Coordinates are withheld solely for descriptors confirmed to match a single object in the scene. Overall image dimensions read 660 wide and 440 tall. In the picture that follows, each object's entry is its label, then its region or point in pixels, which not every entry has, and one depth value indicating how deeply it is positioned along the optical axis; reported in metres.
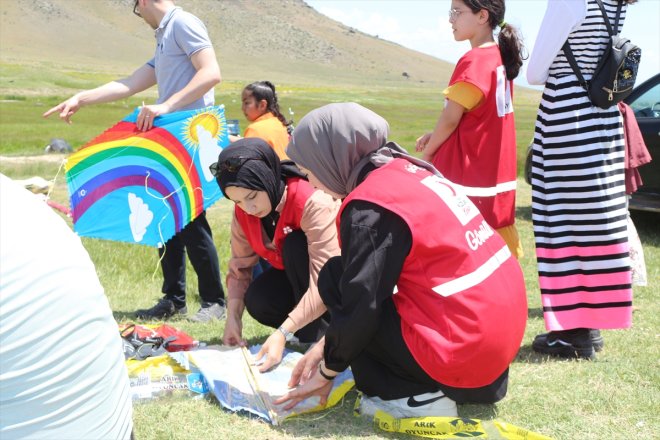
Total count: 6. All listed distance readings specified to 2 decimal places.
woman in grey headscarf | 2.64
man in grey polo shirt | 4.54
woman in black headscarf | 3.50
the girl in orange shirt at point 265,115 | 5.46
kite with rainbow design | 4.72
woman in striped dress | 3.66
